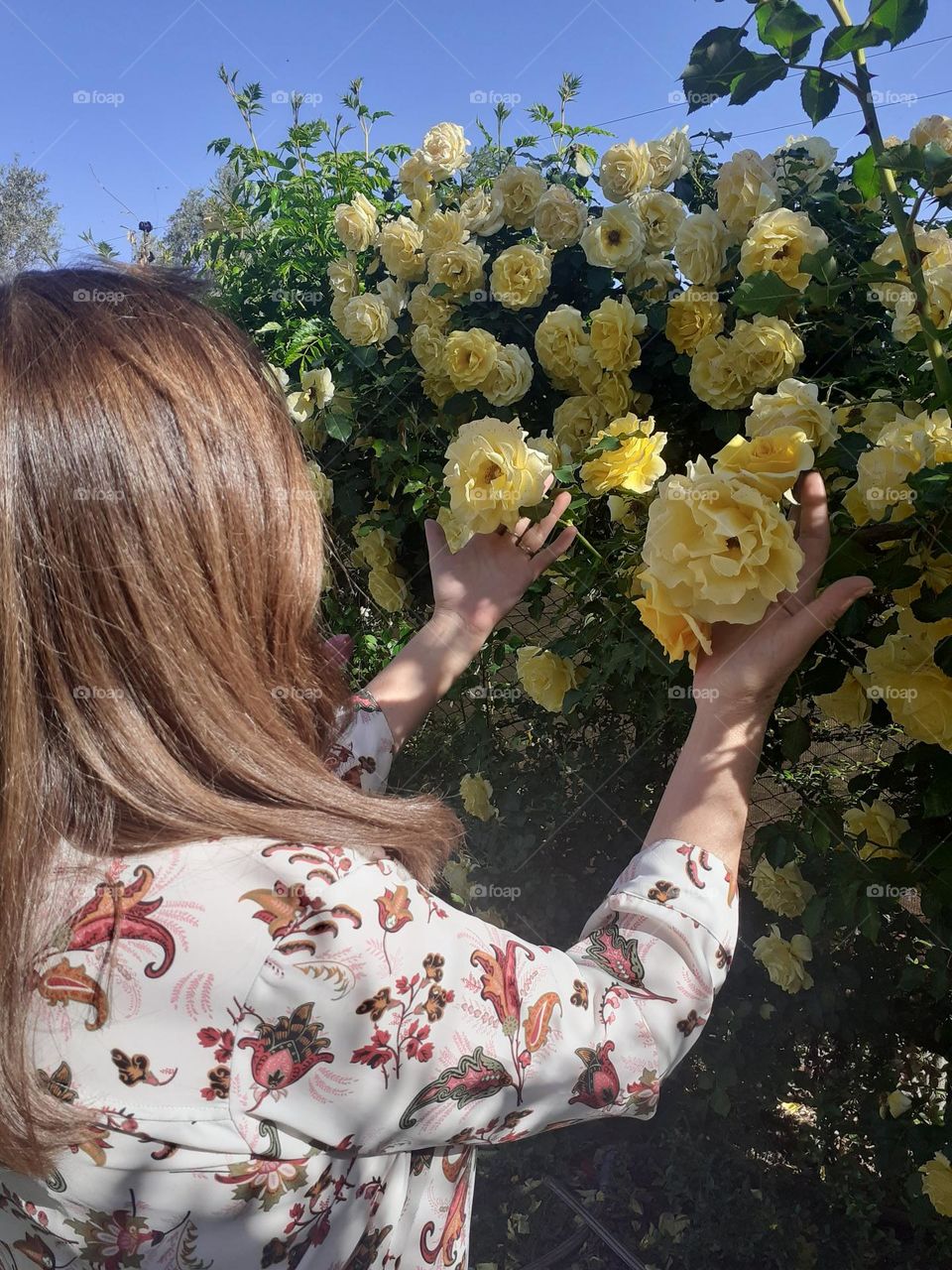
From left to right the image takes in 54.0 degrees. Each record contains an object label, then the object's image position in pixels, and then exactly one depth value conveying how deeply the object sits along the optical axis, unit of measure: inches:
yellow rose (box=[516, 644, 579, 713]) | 70.4
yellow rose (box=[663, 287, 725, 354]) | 60.4
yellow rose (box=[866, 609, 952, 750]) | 43.9
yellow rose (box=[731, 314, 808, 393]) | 54.4
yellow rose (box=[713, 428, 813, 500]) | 38.2
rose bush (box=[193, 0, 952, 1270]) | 43.6
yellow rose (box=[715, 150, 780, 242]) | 58.7
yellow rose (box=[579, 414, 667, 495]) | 51.5
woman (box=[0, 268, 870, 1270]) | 30.1
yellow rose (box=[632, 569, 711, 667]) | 37.9
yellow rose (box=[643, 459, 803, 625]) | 35.8
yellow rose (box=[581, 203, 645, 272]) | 65.1
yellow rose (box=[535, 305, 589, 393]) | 66.9
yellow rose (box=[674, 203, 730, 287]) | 60.6
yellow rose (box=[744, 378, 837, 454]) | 45.3
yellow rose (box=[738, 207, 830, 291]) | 53.8
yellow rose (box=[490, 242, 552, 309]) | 70.1
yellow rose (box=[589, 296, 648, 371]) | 63.1
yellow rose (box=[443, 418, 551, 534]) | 51.9
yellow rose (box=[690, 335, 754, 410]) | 57.2
